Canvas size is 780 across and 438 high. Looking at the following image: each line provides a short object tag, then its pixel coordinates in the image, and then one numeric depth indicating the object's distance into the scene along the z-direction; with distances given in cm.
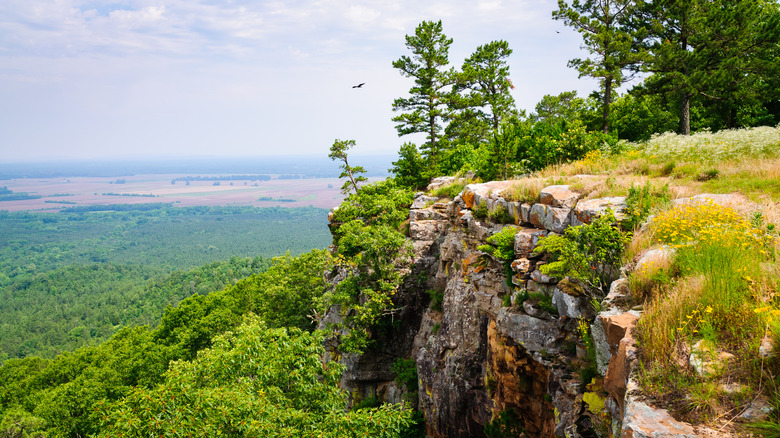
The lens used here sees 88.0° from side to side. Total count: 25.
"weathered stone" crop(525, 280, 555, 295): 928
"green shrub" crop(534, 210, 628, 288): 771
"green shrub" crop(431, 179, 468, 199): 1963
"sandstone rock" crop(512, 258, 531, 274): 1002
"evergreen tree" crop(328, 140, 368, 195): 2573
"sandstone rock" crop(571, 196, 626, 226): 880
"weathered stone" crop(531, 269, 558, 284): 921
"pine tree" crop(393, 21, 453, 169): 2727
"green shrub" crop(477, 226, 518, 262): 1085
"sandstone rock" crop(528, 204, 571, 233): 992
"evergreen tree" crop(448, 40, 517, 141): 2973
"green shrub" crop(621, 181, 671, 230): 823
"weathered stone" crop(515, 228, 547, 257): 1038
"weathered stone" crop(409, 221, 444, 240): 1859
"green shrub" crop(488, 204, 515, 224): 1244
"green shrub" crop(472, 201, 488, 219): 1367
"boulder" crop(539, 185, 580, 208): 1026
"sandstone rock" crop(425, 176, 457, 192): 2258
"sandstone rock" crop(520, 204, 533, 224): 1135
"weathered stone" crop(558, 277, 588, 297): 812
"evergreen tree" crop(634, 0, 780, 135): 1886
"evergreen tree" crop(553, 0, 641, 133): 2084
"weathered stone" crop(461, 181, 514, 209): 1380
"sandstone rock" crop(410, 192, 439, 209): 2019
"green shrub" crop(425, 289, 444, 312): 1647
